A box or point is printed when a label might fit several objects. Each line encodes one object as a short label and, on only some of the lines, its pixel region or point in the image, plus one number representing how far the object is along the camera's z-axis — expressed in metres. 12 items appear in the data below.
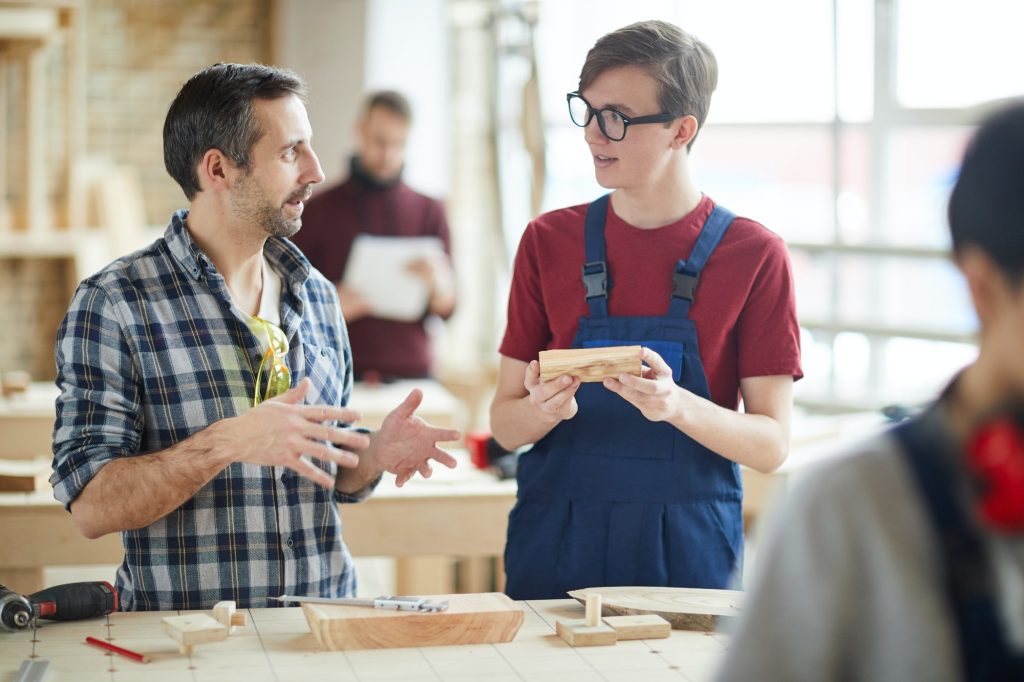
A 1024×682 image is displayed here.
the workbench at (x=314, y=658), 1.87
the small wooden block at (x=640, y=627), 2.07
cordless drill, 2.07
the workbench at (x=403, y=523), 3.19
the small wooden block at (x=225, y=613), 2.03
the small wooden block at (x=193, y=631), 1.94
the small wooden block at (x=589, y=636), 2.03
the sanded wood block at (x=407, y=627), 1.98
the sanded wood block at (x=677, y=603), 2.14
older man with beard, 2.19
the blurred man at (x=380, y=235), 5.32
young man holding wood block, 2.42
